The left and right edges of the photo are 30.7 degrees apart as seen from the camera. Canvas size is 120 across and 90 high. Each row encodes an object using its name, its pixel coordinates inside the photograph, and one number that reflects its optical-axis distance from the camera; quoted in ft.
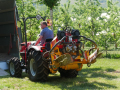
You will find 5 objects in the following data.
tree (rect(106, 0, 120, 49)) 56.10
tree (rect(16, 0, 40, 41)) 74.93
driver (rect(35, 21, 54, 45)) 24.82
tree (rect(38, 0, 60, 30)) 46.02
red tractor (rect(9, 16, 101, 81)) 21.28
